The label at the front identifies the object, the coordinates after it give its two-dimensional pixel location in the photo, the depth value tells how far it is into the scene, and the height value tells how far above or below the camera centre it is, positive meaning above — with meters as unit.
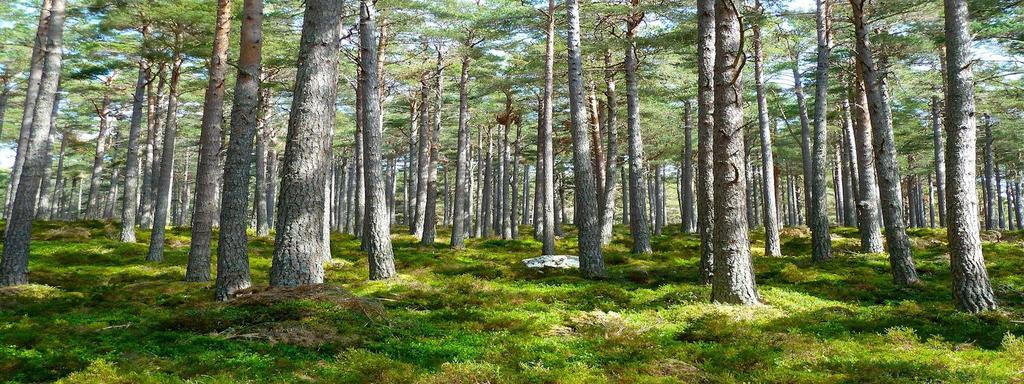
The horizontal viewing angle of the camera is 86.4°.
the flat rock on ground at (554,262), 14.02 -1.16
